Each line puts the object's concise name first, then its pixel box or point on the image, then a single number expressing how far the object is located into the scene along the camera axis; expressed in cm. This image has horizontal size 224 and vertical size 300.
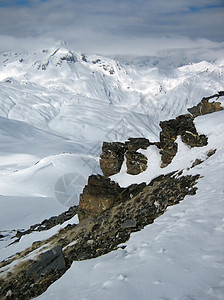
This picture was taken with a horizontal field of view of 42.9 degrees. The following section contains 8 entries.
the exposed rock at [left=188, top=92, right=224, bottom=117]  2057
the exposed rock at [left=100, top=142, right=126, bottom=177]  2084
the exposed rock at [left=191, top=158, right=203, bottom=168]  1350
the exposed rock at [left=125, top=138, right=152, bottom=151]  1998
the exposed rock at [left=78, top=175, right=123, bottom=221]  1452
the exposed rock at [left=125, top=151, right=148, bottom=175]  1873
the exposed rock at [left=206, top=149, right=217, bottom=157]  1381
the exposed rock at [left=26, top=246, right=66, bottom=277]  758
